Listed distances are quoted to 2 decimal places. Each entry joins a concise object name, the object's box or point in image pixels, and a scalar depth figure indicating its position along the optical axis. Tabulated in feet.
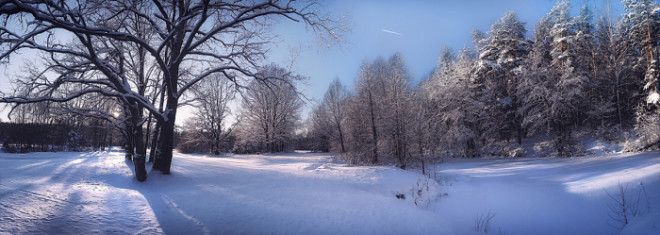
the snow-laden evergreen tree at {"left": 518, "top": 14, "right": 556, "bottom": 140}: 96.82
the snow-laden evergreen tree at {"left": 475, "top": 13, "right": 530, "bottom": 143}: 111.34
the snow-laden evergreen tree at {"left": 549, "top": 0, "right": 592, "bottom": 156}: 92.31
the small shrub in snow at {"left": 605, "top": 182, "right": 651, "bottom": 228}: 28.52
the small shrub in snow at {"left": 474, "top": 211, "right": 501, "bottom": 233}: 29.80
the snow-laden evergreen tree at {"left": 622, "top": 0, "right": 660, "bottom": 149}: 75.41
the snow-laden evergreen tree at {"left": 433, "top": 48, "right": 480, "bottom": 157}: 105.50
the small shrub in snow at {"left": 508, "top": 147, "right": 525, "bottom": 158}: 96.12
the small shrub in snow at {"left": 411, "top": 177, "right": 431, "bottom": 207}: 35.59
